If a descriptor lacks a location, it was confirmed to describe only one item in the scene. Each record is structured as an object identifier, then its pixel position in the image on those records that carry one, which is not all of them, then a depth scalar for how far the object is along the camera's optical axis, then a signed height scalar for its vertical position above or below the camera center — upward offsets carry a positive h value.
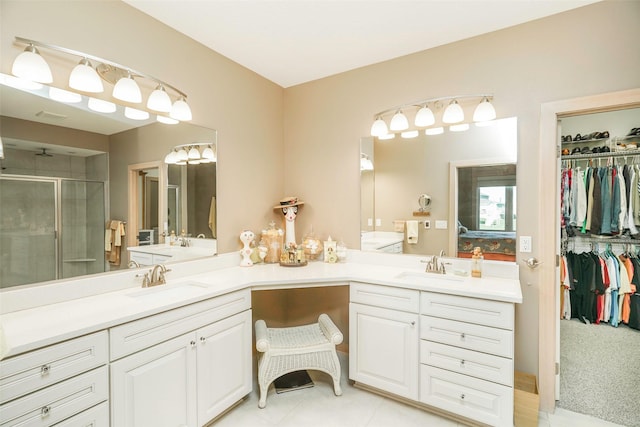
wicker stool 2.08 -0.98
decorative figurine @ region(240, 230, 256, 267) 2.59 -0.33
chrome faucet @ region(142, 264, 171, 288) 1.93 -0.42
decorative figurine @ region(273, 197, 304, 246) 2.94 -0.01
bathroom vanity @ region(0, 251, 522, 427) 1.22 -0.67
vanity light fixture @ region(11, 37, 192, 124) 1.49 +0.71
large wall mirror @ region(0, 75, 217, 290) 1.49 +0.14
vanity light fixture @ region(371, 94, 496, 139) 2.17 +0.71
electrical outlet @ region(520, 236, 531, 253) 2.08 -0.22
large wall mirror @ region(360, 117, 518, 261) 2.17 +0.16
